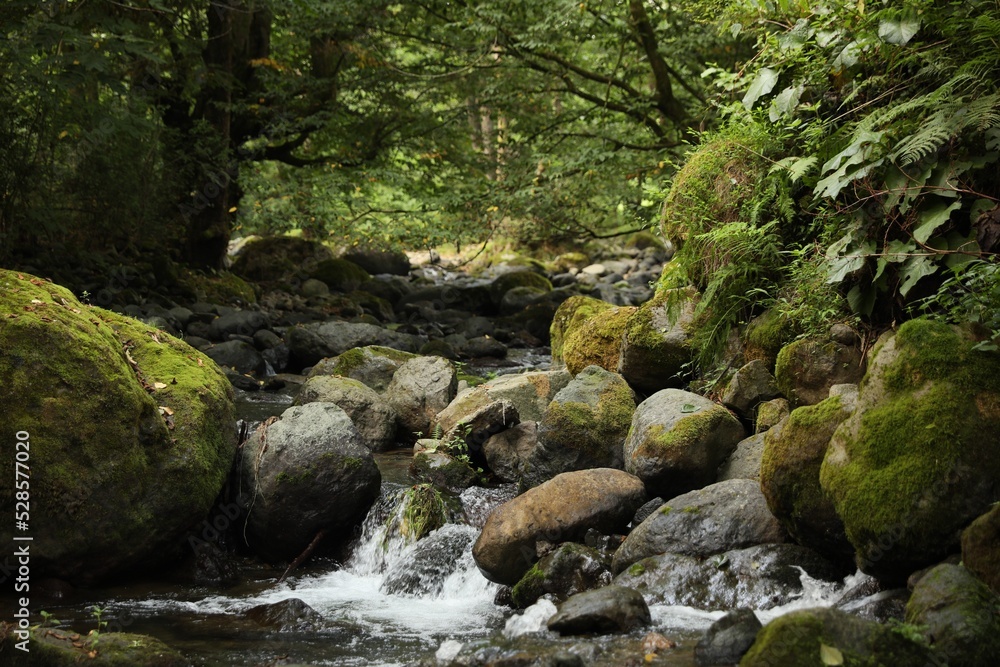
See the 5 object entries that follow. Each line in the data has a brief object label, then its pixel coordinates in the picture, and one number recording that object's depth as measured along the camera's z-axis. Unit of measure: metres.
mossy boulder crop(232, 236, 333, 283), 18.97
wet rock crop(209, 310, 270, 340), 12.87
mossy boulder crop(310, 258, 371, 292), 19.28
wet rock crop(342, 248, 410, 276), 22.22
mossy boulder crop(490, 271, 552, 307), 18.23
